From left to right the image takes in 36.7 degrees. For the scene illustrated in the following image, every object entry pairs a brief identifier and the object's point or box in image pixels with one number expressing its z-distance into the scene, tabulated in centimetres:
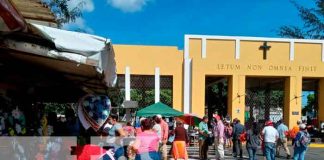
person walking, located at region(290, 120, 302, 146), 2103
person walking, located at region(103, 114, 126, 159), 640
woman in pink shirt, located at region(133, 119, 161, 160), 867
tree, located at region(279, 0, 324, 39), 4583
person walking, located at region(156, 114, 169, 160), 1446
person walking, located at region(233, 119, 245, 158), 1813
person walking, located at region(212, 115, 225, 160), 1689
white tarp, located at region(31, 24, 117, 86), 362
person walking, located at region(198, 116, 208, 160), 1738
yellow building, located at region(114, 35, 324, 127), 2627
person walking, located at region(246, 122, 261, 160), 1591
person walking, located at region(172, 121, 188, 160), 1487
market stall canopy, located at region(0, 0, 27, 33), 292
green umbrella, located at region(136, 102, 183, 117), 1975
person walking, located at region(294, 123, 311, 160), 1425
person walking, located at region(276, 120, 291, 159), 1877
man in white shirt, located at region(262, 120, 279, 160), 1488
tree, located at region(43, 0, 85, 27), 1703
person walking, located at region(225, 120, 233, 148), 2084
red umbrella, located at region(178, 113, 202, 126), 2248
